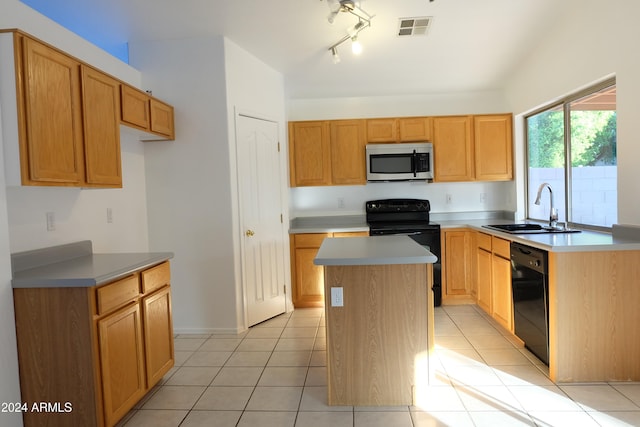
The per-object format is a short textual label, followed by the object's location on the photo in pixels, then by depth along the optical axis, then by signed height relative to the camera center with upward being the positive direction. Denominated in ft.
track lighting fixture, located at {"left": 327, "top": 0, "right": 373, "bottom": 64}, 8.93 +4.51
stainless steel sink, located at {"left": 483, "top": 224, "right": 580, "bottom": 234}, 10.23 -1.06
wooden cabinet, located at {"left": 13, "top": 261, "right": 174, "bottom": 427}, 5.99 -2.31
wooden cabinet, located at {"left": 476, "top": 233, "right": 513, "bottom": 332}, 10.44 -2.54
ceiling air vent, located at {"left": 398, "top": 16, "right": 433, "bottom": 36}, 10.71 +4.98
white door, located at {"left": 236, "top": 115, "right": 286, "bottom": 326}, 11.79 -0.53
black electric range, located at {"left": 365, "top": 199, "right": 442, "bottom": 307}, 15.12 -0.62
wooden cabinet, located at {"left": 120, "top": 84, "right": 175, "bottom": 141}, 8.91 +2.40
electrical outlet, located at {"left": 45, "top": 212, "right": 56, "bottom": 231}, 7.64 -0.24
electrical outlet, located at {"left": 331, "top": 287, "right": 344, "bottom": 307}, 7.22 -1.87
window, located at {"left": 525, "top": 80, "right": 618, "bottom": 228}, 9.86 +1.04
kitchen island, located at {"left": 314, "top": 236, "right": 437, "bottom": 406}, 7.22 -2.52
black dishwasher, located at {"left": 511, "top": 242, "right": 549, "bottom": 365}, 8.33 -2.48
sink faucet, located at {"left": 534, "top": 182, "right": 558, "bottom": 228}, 10.70 -0.69
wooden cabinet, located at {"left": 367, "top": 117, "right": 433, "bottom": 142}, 14.56 +2.61
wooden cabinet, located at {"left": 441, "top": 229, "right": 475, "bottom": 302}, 13.53 -2.42
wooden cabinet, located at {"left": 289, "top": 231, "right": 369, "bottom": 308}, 13.75 -2.59
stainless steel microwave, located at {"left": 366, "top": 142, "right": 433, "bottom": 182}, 14.40 +1.35
